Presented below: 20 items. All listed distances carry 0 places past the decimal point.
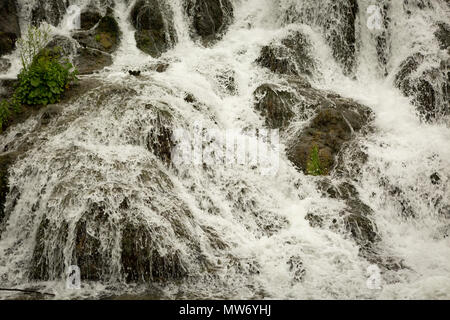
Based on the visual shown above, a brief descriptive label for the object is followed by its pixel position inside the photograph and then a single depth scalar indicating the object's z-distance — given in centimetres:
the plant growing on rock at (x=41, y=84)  935
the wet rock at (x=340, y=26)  1248
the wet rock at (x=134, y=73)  1042
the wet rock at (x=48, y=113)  893
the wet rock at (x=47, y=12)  1313
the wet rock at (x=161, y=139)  846
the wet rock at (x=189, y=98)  971
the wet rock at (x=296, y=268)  678
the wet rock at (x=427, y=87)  1053
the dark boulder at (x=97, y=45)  1145
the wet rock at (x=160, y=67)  1114
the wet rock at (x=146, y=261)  669
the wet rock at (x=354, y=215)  769
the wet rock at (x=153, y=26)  1288
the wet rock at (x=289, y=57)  1170
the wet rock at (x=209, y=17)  1352
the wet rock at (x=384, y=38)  1231
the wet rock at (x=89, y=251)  668
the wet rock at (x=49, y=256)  671
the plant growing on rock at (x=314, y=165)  896
